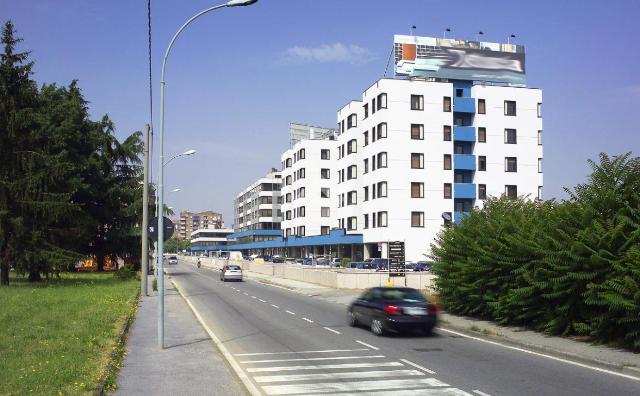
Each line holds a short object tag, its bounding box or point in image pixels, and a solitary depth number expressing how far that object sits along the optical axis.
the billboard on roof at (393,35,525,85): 70.06
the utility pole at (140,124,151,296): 32.19
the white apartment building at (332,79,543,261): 68.25
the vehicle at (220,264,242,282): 51.38
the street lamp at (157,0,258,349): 14.66
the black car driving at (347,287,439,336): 17.34
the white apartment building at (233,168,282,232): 138.25
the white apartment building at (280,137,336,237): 102.44
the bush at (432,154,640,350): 14.18
